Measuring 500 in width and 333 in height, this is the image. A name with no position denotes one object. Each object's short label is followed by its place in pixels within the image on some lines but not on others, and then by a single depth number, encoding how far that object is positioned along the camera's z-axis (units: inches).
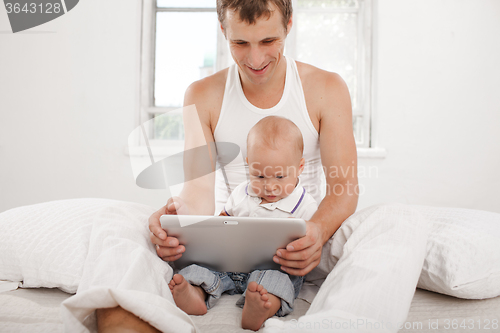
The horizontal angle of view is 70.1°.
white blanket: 25.4
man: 34.8
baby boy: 34.2
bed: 26.6
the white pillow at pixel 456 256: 34.3
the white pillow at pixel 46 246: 36.7
